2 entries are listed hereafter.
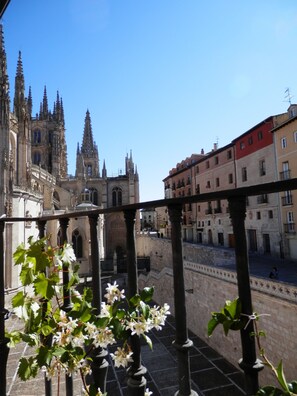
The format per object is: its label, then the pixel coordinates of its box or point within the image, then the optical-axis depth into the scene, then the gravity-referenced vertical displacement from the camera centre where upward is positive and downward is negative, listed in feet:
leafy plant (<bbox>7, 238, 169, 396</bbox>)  5.39 -2.14
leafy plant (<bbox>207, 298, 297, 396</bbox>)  3.93 -1.67
